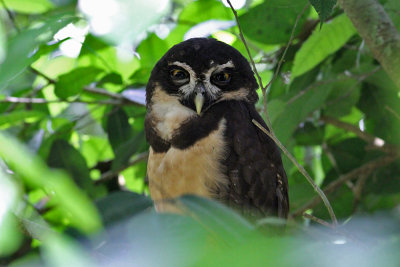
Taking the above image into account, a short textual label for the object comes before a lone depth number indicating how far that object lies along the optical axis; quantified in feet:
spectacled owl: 14.67
